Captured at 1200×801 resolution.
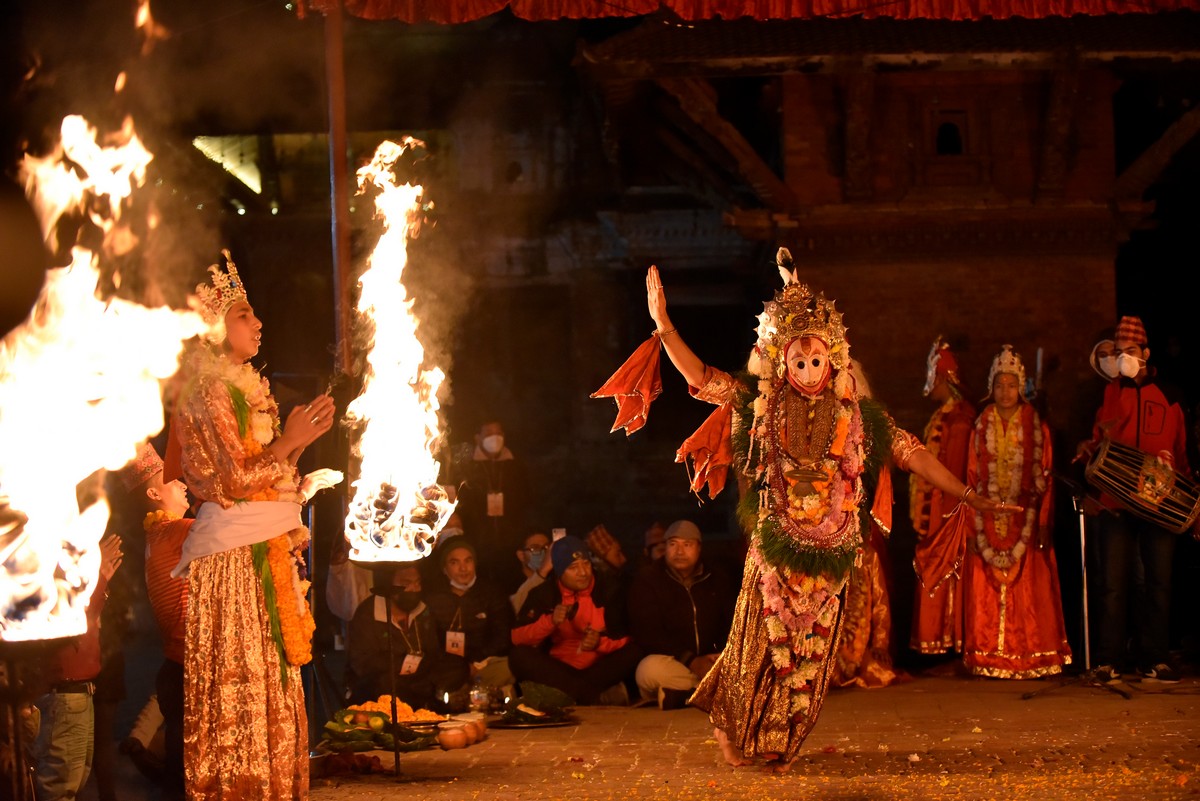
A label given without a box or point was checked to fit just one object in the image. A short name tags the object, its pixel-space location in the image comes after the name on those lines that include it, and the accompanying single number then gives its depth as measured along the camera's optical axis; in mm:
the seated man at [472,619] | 8656
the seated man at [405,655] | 8273
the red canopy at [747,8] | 8312
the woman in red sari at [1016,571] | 9008
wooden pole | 7250
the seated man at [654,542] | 9383
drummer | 8695
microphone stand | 8533
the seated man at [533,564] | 9438
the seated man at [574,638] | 8656
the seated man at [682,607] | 8867
